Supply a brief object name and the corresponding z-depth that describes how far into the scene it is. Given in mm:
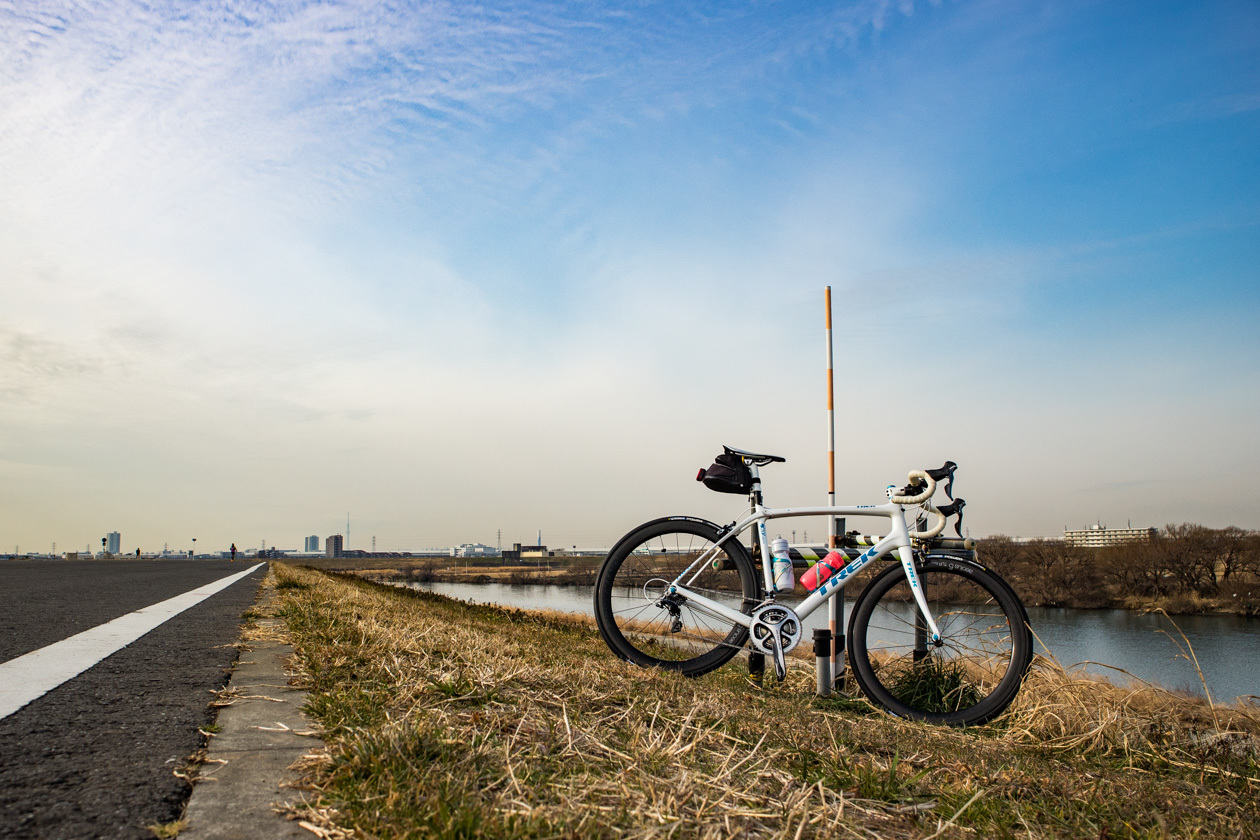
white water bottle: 4359
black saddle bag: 4492
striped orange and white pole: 4773
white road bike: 4078
